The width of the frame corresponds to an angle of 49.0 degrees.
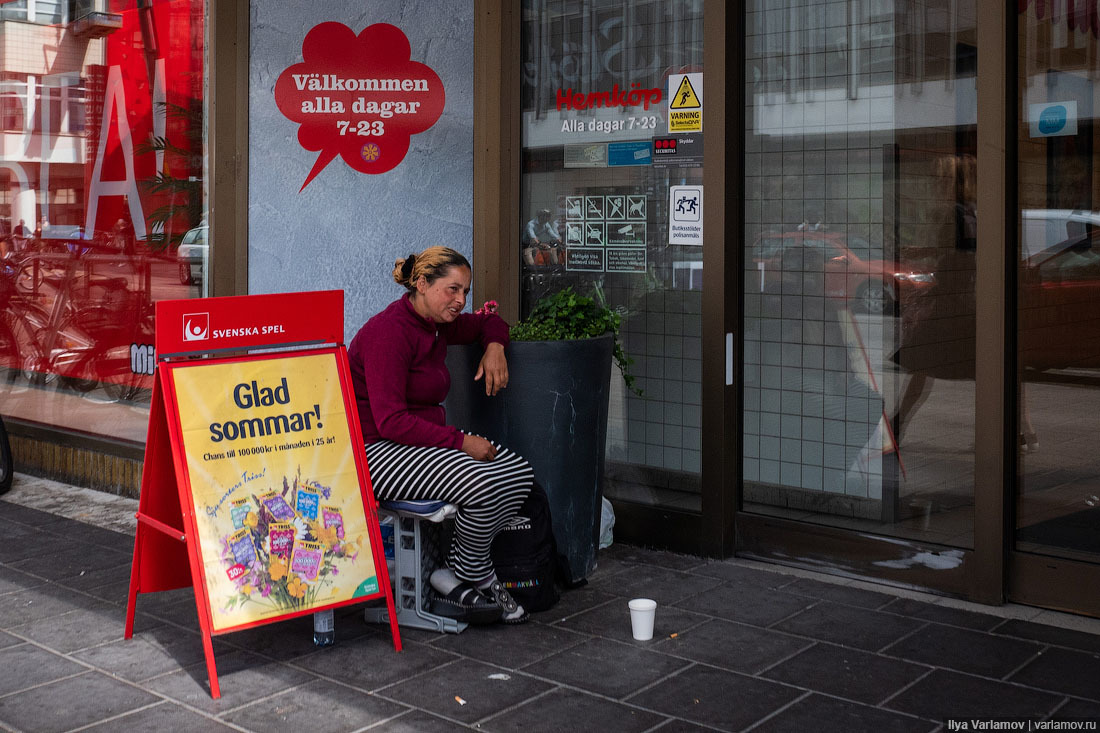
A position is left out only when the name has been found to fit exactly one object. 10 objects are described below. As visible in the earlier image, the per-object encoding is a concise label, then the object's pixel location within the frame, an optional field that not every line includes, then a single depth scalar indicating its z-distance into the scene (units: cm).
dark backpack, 469
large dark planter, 499
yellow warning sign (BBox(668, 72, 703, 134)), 546
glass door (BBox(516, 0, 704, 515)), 556
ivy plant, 514
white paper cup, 432
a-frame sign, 404
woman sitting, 443
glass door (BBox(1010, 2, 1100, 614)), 460
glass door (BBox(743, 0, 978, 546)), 494
